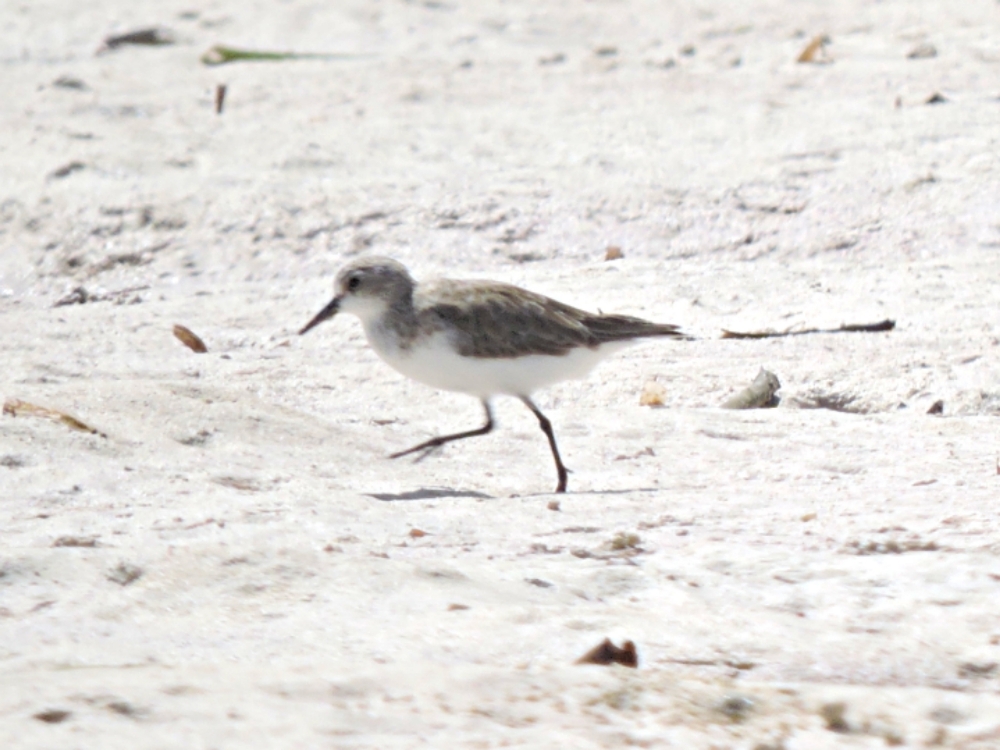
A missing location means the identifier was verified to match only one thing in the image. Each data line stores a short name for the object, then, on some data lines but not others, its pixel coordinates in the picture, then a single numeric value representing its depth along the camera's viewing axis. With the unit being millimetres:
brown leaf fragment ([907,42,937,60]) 19937
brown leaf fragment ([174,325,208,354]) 13823
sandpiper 11023
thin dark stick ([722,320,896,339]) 13289
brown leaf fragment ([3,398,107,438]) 9953
